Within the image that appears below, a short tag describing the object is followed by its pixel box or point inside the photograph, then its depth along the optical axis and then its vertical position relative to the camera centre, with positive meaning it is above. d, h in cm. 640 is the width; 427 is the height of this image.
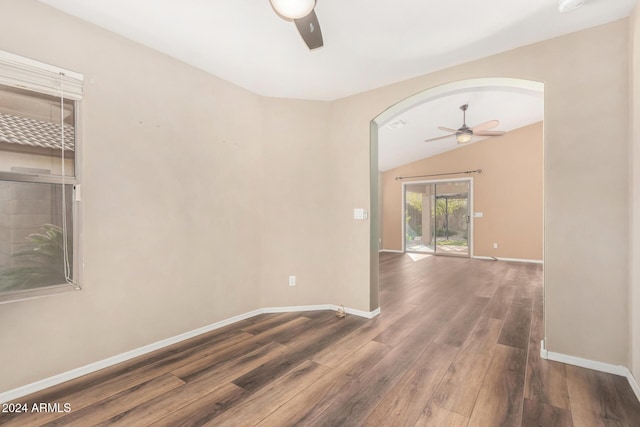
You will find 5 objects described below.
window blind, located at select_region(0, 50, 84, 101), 179 +95
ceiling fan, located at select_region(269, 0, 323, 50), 147 +113
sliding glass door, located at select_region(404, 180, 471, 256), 792 -13
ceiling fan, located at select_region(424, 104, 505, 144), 505 +157
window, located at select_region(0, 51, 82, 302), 183 +25
